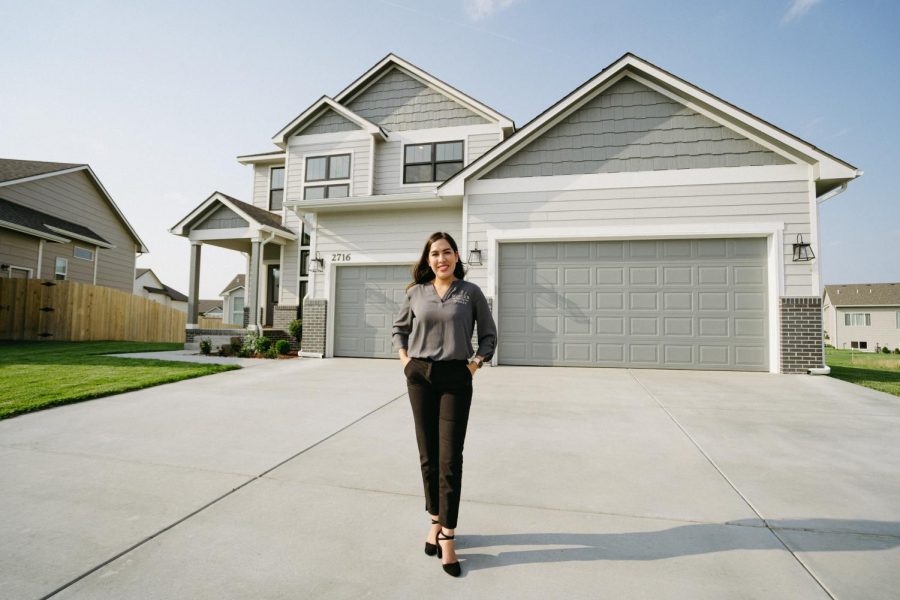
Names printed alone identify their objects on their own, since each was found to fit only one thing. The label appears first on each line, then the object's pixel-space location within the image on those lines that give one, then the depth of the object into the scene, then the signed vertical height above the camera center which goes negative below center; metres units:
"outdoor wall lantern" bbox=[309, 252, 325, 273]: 10.30 +1.34
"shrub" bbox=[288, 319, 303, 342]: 11.43 -0.35
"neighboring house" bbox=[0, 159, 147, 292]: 13.45 +3.17
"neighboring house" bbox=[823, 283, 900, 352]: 33.25 +1.32
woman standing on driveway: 1.96 -0.25
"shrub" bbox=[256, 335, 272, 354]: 10.40 -0.72
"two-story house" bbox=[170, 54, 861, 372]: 7.77 +1.83
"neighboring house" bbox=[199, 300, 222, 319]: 50.35 +0.90
